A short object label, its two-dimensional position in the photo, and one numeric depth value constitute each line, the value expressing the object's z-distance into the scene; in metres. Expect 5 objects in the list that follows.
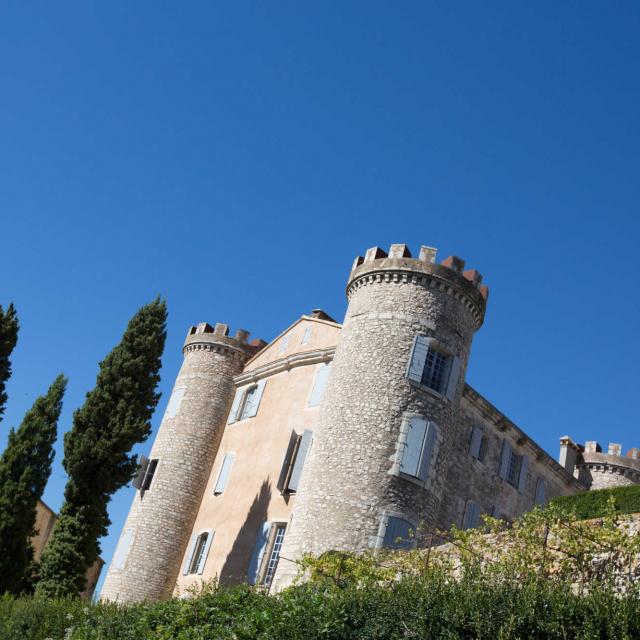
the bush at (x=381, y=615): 10.11
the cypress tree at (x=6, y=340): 26.98
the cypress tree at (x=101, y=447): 24.12
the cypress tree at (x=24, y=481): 24.11
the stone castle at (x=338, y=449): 21.56
